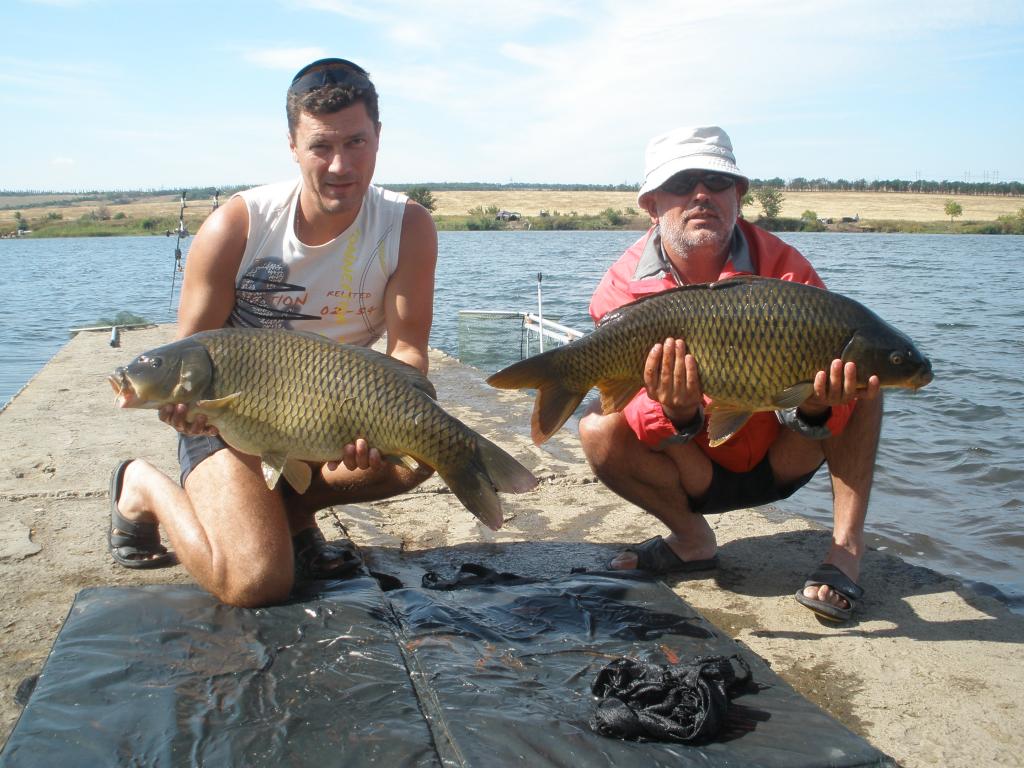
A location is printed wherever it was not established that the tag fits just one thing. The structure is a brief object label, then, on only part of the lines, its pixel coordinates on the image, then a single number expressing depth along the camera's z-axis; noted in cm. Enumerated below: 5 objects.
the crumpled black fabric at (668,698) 198
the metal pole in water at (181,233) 1146
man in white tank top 298
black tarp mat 191
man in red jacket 306
